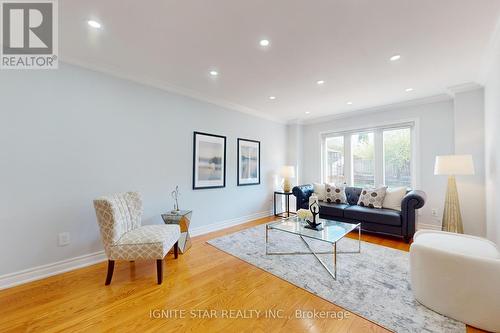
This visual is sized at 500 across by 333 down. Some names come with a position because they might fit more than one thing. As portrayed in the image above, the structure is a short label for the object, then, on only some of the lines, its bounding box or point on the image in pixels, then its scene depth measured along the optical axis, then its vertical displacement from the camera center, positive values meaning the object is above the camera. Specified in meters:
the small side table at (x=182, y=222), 2.86 -0.77
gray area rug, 1.61 -1.17
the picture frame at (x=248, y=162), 4.34 +0.12
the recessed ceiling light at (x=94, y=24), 1.85 +1.31
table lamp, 4.96 -0.19
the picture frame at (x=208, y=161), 3.59 +0.12
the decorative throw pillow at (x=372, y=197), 3.80 -0.57
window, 4.14 +0.23
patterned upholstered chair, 2.07 -0.75
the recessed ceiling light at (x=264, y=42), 2.09 +1.29
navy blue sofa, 3.22 -0.82
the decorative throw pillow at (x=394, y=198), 3.65 -0.55
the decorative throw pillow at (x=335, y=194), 4.30 -0.57
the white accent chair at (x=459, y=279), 1.48 -0.86
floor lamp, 2.82 -0.20
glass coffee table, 2.34 -0.80
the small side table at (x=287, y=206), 4.84 -0.93
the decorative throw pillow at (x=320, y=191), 4.53 -0.53
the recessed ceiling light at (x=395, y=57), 2.38 +1.29
